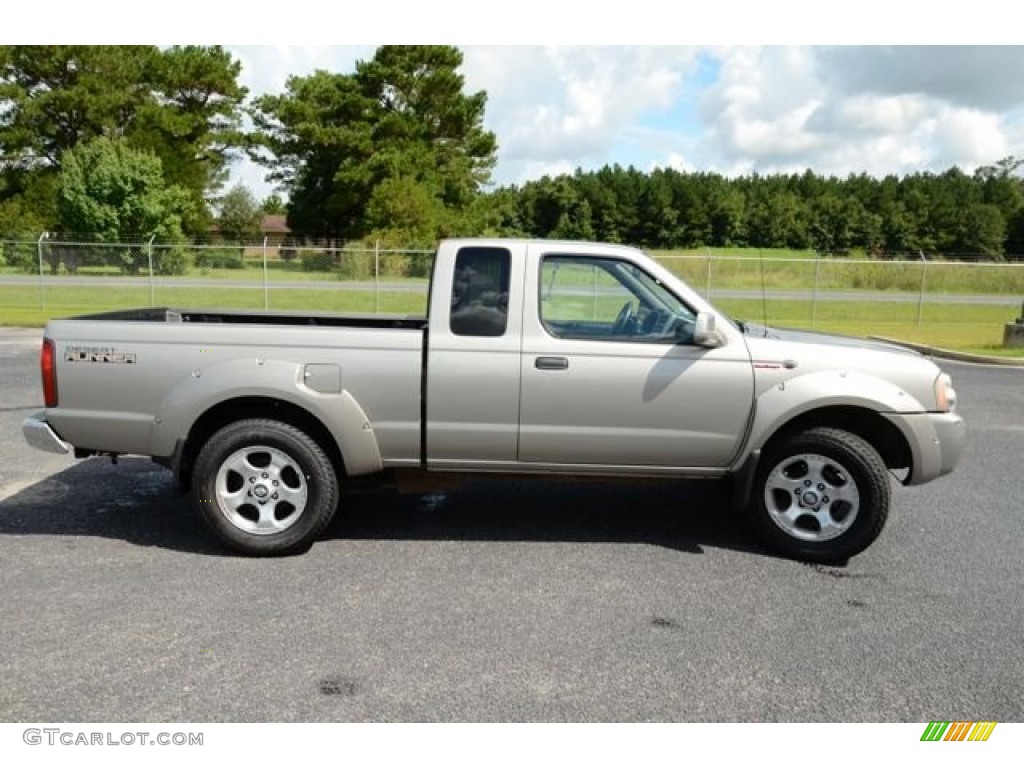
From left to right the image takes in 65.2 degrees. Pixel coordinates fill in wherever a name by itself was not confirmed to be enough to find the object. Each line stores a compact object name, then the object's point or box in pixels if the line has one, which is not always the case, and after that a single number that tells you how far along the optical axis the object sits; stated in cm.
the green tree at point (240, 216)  7044
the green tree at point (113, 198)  3959
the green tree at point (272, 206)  9238
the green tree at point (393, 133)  4572
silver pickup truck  452
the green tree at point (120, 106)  5000
